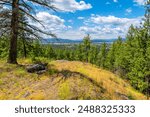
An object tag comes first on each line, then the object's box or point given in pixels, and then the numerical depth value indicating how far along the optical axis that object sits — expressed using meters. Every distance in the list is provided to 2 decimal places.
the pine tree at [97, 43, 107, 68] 35.66
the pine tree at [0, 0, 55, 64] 8.37
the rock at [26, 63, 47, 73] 7.64
